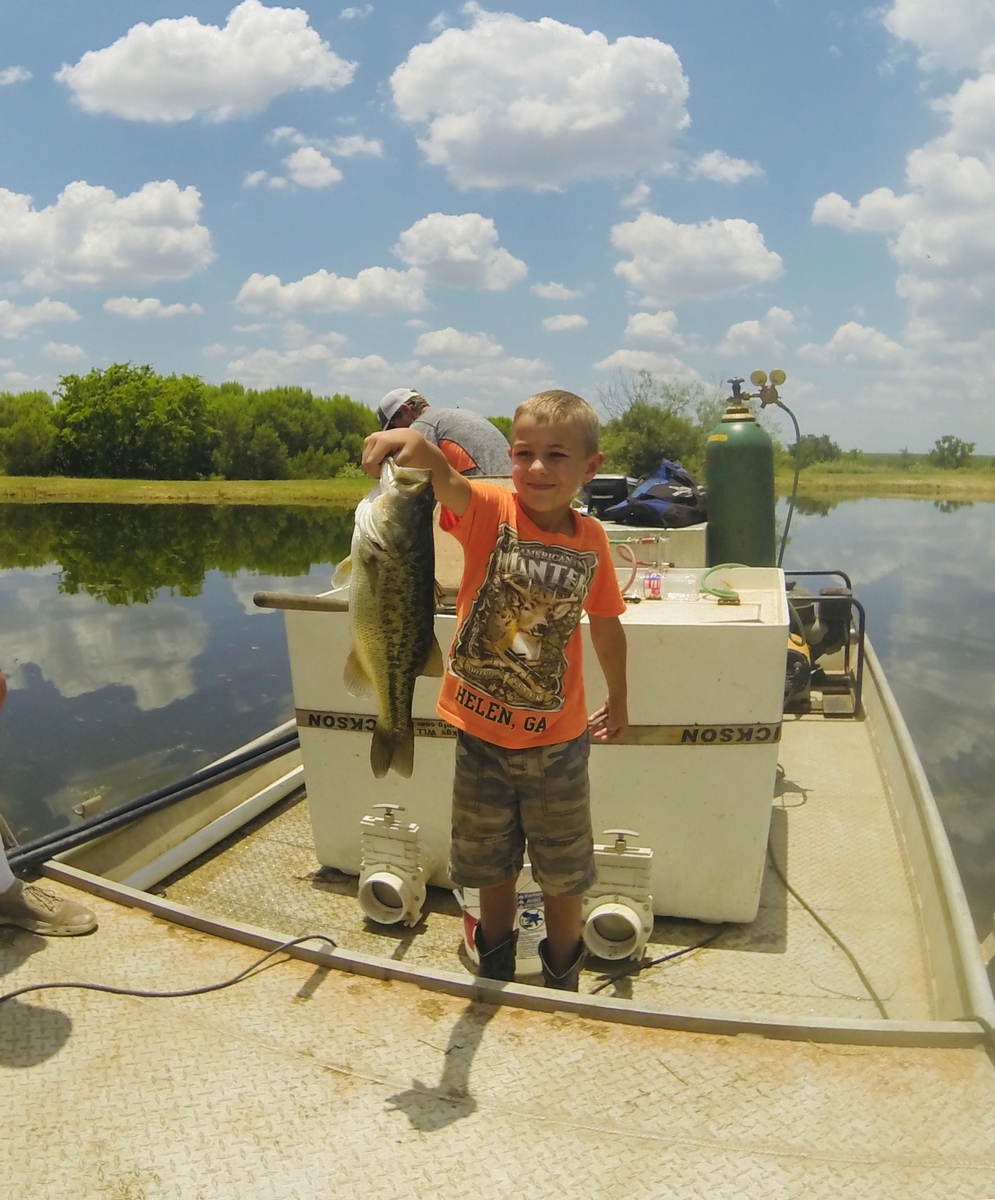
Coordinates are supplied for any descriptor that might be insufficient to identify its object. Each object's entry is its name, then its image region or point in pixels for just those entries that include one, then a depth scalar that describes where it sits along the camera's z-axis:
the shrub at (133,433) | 72.94
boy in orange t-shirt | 2.52
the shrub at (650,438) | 50.06
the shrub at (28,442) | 70.00
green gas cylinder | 6.41
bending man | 4.04
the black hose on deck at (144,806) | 3.58
